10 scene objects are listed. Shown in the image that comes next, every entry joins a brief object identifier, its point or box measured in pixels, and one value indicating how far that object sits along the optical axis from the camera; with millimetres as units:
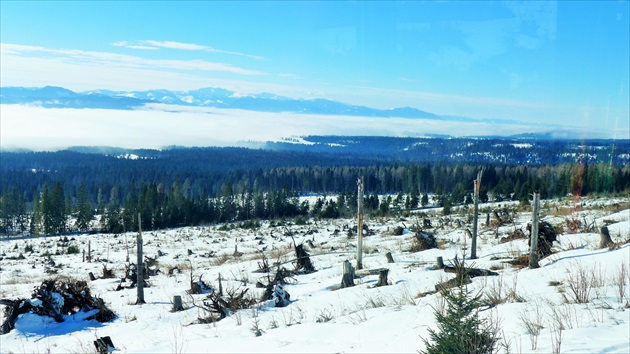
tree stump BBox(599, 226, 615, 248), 11192
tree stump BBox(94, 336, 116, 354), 7584
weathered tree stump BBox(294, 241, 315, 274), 16484
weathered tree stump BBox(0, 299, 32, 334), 10945
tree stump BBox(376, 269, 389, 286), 10578
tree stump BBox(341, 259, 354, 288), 11352
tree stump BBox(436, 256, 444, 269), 11833
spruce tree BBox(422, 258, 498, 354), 4379
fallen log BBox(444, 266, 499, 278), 9756
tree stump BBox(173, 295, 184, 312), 11102
